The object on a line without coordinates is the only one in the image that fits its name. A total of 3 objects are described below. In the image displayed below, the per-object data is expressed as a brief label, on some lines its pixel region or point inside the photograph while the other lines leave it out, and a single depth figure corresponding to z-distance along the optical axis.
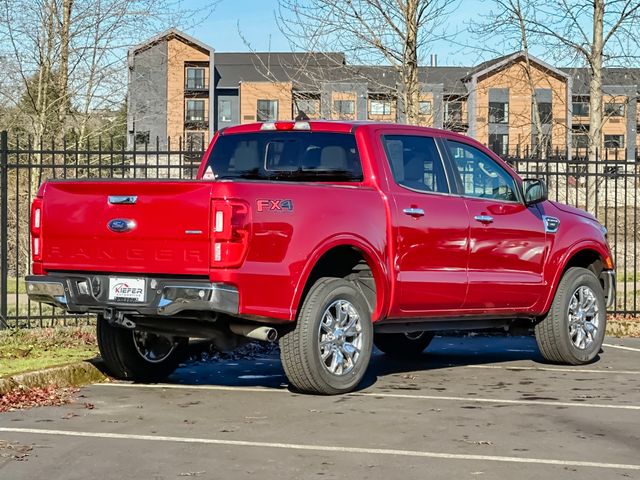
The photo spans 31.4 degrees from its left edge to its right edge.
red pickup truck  7.80
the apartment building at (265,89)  19.11
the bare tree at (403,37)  16.70
